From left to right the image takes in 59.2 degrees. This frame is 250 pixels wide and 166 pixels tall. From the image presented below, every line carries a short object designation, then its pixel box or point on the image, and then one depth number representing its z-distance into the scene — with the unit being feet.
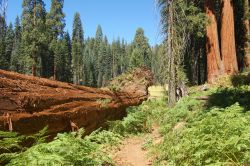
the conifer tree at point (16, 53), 152.76
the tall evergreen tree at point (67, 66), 133.82
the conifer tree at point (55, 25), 122.18
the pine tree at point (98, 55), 224.84
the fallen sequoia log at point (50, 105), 13.85
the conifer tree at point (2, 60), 101.63
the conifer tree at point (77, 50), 158.61
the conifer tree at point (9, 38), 175.18
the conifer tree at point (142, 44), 170.51
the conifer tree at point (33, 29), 95.78
